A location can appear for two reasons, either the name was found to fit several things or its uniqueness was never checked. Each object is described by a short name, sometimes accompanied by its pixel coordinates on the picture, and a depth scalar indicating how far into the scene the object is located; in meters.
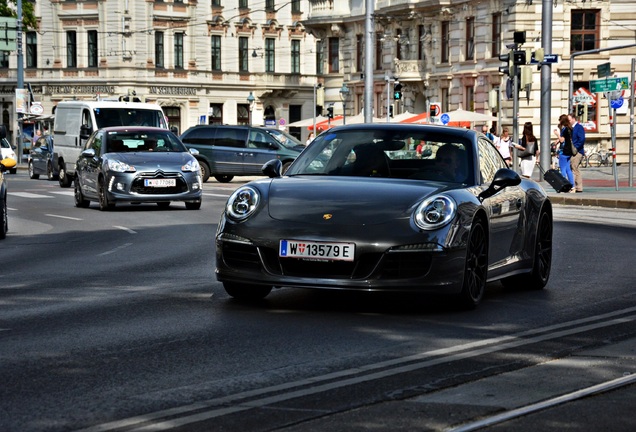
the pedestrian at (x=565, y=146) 32.81
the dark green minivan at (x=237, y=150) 44.27
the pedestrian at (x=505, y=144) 42.93
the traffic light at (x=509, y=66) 32.75
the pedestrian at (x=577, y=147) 32.84
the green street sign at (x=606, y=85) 34.42
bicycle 59.82
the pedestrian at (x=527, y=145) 36.41
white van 37.62
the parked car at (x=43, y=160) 45.12
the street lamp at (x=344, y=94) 75.12
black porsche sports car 9.49
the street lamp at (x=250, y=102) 91.88
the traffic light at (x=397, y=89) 57.92
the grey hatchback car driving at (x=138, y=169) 24.86
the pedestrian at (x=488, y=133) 45.01
